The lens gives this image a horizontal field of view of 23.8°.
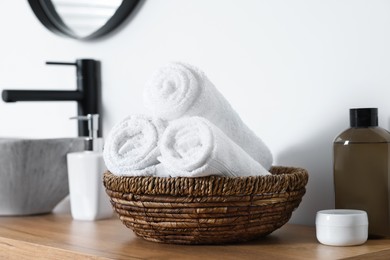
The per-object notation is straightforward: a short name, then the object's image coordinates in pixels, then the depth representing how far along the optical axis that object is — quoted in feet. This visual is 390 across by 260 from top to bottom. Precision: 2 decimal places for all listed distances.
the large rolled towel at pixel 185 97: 3.97
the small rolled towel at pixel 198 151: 3.71
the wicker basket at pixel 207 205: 3.77
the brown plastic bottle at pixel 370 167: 4.00
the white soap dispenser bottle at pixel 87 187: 5.01
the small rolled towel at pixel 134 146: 3.95
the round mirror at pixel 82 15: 5.59
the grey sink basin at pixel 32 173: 5.17
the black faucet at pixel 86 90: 5.76
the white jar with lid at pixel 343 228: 3.76
